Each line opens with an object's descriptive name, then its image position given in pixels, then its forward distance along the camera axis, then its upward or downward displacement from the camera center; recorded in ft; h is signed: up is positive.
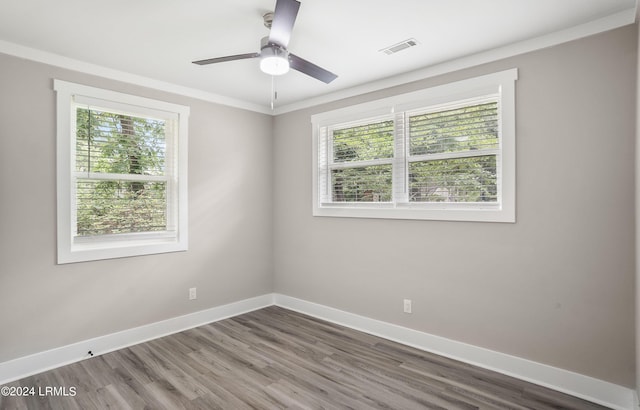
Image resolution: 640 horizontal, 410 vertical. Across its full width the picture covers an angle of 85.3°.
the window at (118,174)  9.69 +0.94
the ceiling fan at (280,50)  6.08 +3.19
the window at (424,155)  9.23 +1.54
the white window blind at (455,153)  9.45 +1.46
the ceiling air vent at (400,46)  8.63 +4.05
